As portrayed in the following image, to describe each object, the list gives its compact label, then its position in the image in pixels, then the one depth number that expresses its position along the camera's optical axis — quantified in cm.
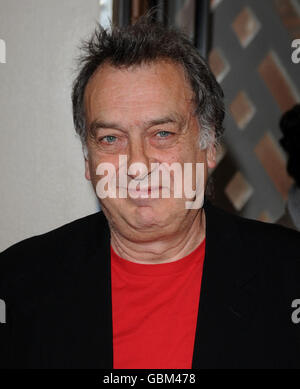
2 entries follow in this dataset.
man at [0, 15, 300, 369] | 144
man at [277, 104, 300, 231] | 171
